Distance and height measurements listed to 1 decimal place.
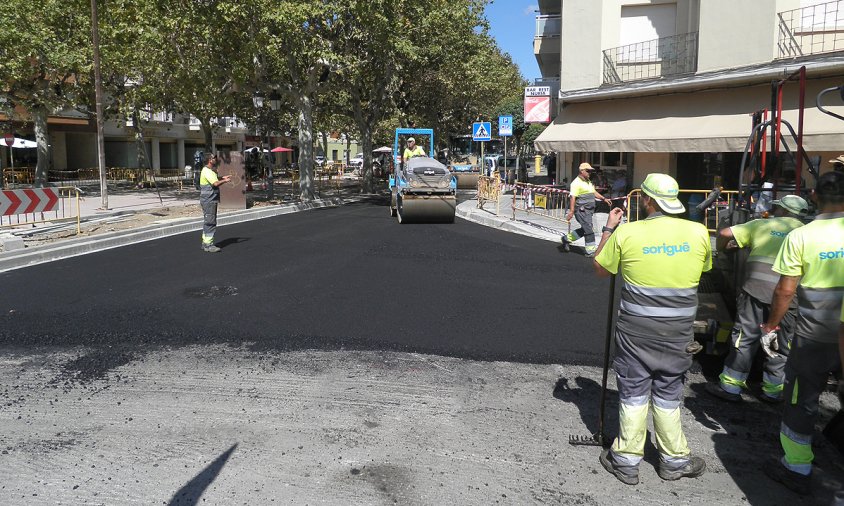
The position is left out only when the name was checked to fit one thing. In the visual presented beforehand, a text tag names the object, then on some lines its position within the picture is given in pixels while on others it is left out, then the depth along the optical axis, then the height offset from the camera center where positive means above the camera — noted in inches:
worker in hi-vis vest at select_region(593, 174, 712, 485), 144.7 -30.6
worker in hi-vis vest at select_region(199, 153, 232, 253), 452.5 -16.5
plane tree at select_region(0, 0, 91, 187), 877.2 +170.2
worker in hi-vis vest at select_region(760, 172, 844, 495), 142.3 -29.7
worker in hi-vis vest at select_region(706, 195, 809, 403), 186.2 -34.3
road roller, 591.2 -10.7
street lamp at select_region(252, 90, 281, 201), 892.1 +107.6
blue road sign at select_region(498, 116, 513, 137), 850.8 +73.1
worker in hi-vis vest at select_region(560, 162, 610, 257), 430.0 -13.8
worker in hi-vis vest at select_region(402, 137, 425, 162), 648.7 +30.9
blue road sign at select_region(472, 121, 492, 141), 865.5 +65.9
